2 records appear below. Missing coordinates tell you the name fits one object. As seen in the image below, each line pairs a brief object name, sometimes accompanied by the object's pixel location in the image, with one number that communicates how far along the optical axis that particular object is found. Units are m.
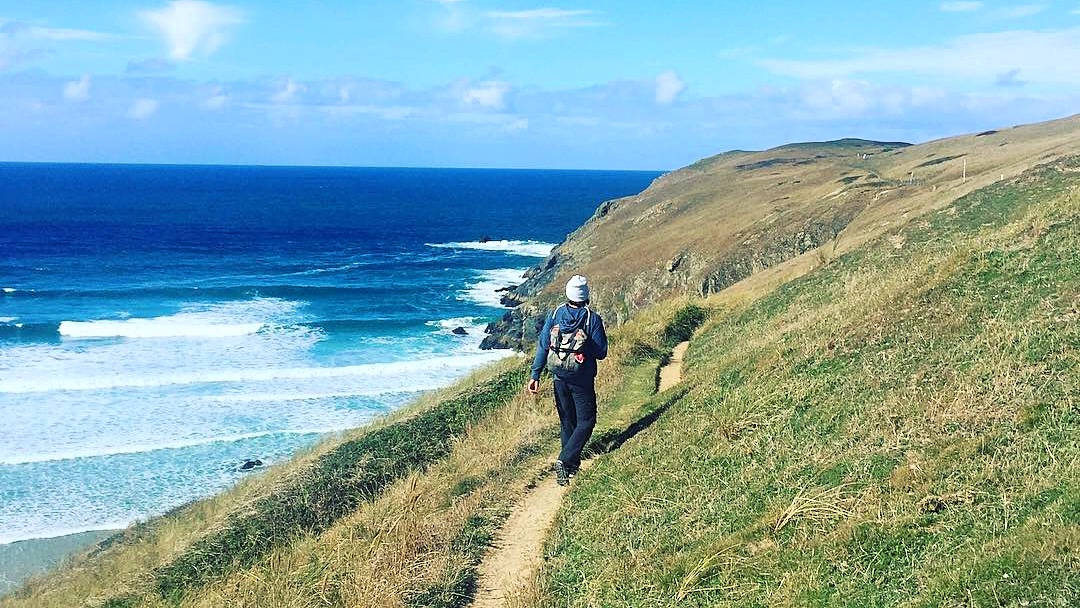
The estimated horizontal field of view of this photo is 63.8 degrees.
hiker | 9.06
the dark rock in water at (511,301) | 55.03
